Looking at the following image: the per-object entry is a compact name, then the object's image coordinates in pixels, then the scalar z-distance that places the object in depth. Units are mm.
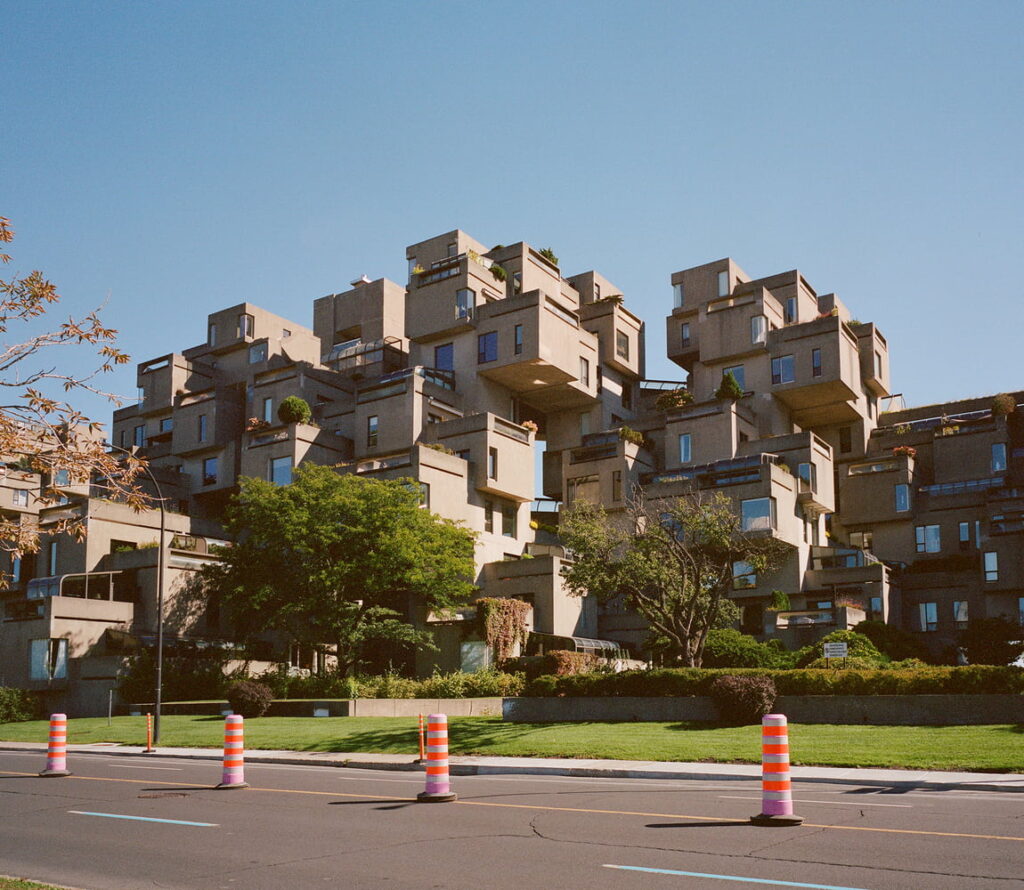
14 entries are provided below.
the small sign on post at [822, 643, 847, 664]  26812
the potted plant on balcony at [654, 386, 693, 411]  67500
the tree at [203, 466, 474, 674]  44344
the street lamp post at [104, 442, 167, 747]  30266
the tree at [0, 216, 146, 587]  9984
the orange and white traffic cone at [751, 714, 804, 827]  11586
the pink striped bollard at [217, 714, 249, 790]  16812
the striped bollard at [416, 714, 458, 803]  14750
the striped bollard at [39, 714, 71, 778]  20125
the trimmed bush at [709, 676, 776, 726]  25623
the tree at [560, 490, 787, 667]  32375
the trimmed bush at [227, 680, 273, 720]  35406
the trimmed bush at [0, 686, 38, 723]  42594
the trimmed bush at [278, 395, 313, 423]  57844
